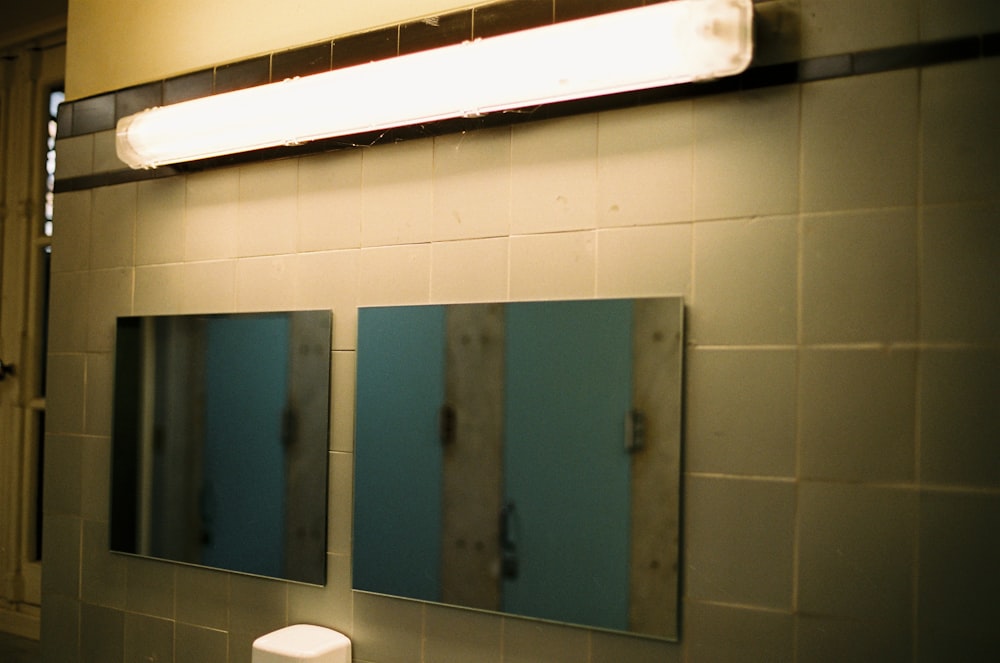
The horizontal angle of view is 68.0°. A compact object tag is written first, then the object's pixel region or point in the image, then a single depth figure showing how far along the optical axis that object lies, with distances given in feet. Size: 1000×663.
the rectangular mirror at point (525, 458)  3.91
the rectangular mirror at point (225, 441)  5.02
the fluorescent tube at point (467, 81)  3.55
